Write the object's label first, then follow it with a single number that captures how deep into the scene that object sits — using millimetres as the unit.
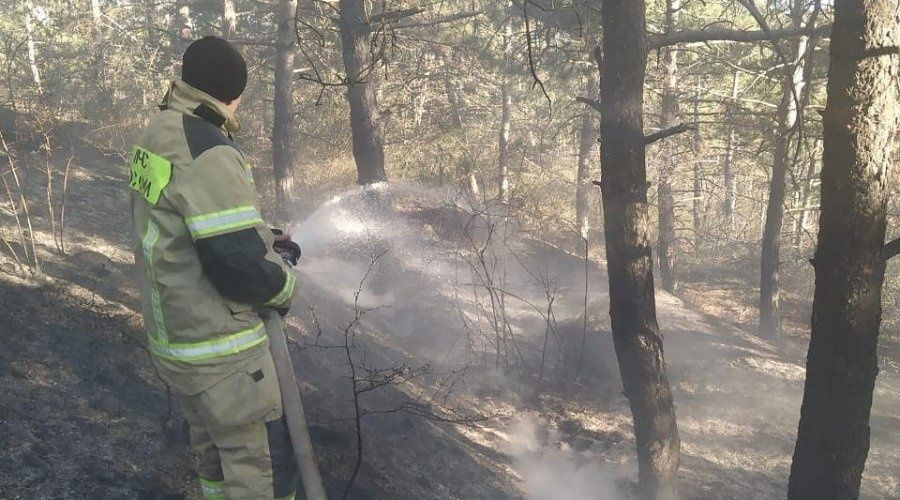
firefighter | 2301
